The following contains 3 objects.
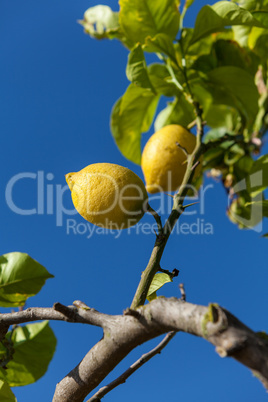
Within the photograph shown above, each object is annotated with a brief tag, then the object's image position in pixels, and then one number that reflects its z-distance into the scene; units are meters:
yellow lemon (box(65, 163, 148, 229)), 0.74
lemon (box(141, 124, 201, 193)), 0.84
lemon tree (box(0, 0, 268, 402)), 0.62
